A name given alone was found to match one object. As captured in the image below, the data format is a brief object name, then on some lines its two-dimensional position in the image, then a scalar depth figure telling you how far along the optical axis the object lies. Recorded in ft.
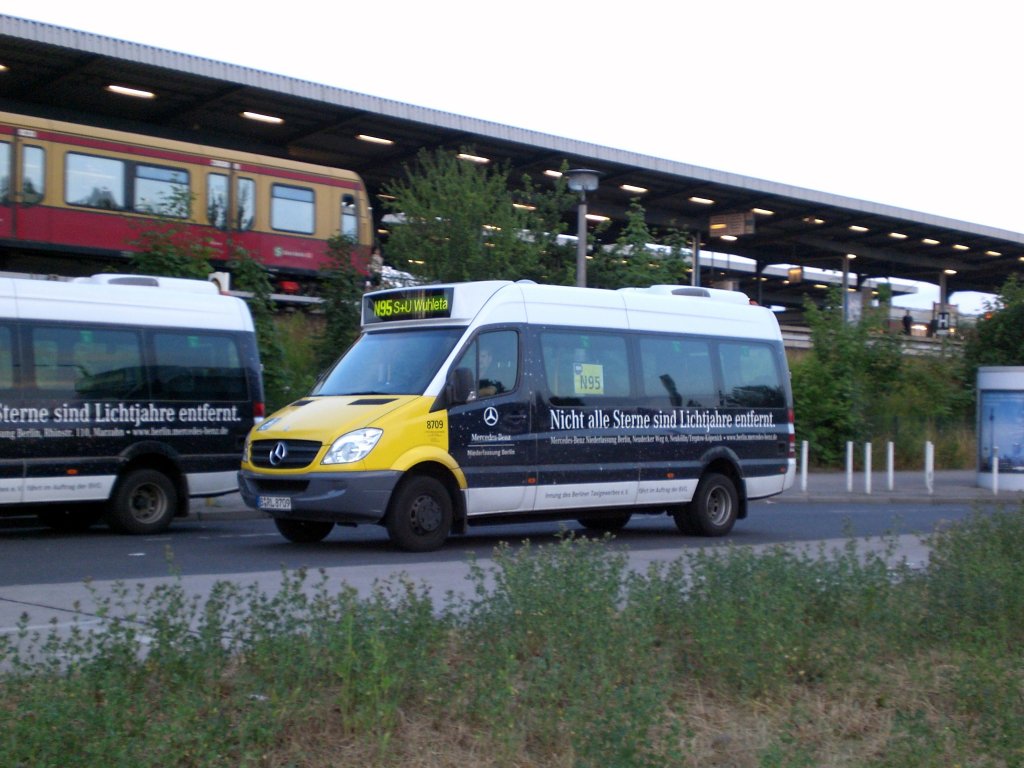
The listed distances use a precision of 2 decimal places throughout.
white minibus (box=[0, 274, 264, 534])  43.09
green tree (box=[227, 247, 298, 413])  68.85
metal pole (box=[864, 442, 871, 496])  80.02
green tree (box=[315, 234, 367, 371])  74.23
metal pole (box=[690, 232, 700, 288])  138.35
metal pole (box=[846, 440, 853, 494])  82.17
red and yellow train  73.67
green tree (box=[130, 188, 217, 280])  66.95
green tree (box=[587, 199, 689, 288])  85.92
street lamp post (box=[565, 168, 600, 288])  70.44
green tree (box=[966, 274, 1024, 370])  116.67
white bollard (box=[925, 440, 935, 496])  82.64
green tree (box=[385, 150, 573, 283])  73.15
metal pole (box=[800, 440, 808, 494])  81.11
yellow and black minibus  39.88
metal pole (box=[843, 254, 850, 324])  102.99
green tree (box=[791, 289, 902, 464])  97.60
